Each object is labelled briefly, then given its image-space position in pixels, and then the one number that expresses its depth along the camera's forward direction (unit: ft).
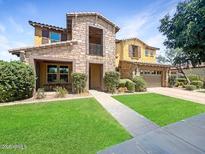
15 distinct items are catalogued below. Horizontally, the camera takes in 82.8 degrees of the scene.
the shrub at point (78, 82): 34.79
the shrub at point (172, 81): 55.78
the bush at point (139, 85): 41.71
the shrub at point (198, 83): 55.00
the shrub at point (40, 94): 29.43
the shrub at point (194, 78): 60.75
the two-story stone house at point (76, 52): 33.50
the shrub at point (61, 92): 30.98
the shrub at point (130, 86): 40.12
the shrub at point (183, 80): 59.40
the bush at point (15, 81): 25.57
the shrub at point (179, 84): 57.92
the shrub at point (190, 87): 48.05
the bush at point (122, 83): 41.09
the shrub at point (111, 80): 38.27
